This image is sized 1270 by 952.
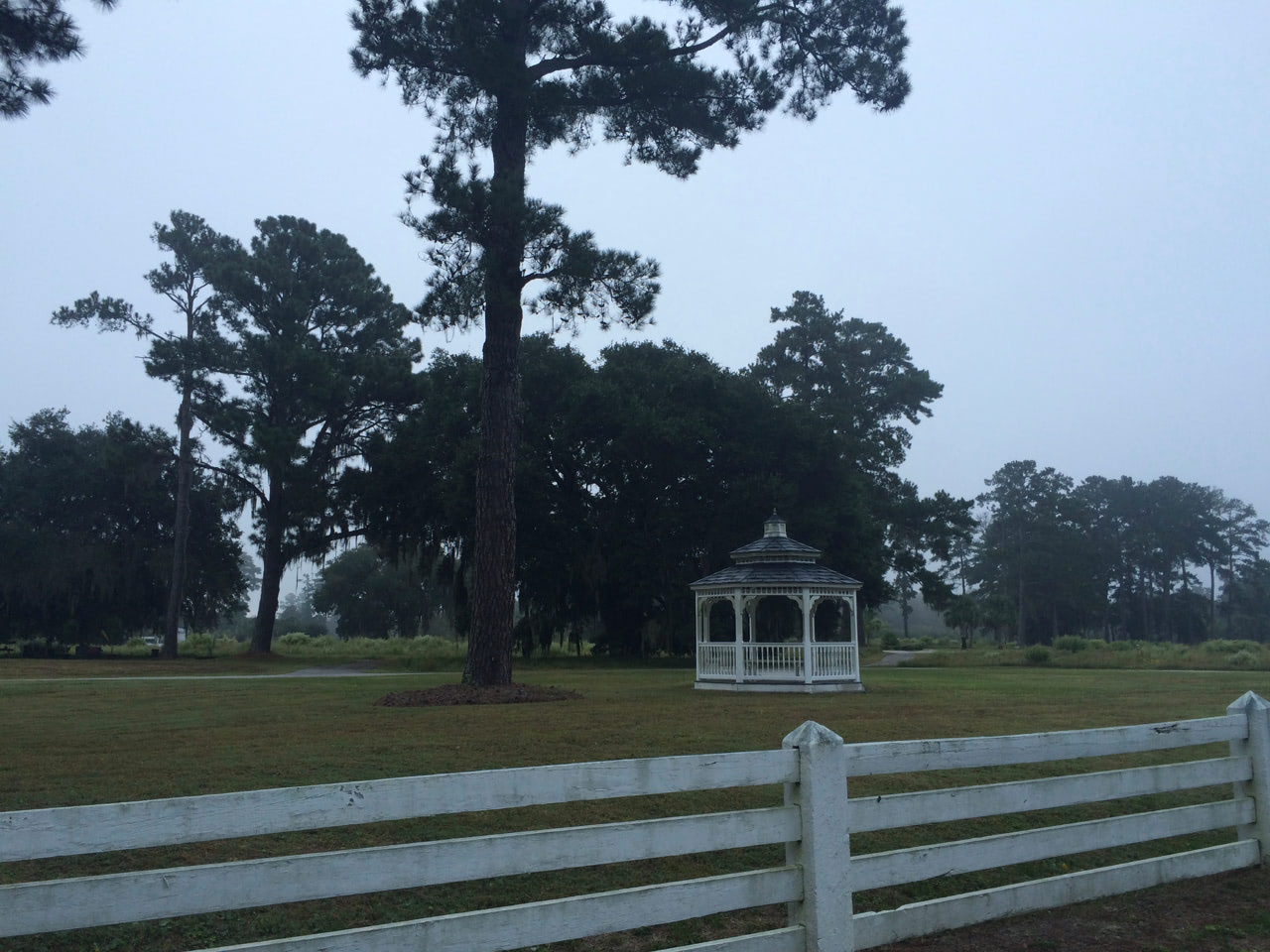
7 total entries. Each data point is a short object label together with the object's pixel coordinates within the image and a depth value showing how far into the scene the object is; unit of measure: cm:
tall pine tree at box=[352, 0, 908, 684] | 1661
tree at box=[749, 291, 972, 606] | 5431
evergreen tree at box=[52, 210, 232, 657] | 3891
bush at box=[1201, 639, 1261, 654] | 4362
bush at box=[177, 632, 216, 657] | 4062
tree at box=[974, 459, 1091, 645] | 8281
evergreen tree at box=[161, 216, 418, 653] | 3866
